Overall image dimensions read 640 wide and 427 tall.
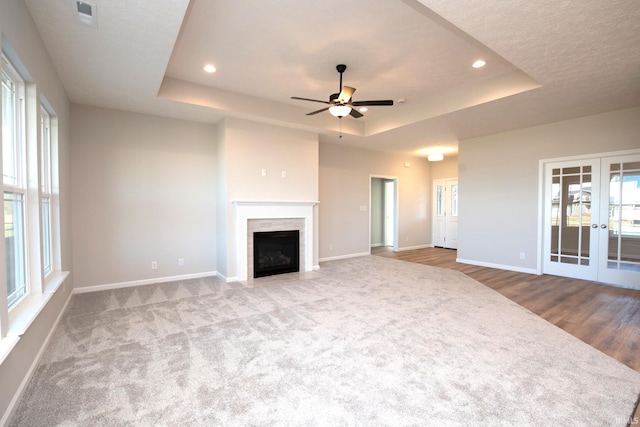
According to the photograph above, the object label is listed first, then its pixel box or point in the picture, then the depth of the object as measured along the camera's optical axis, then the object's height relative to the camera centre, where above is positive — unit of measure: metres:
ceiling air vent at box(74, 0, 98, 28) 2.23 +1.51
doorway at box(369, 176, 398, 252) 9.16 -0.24
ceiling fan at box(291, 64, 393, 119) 3.63 +1.29
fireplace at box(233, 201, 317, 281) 4.99 -0.33
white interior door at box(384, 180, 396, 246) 9.35 -0.21
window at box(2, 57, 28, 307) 2.23 +0.19
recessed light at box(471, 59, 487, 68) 3.68 +1.80
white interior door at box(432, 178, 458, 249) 8.68 -0.20
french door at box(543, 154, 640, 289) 4.52 -0.23
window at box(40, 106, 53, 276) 3.22 +0.24
